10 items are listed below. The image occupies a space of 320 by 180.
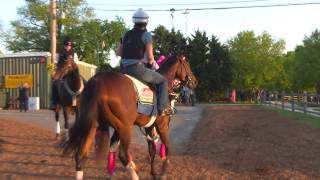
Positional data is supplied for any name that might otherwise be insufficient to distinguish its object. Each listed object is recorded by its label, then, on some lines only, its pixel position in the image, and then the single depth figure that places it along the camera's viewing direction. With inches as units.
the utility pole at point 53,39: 1009.0
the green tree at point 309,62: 2726.4
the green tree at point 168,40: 3090.6
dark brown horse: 506.0
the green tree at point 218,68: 2972.4
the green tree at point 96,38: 3218.5
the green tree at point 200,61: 2957.7
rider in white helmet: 327.3
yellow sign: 1590.8
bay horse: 287.6
